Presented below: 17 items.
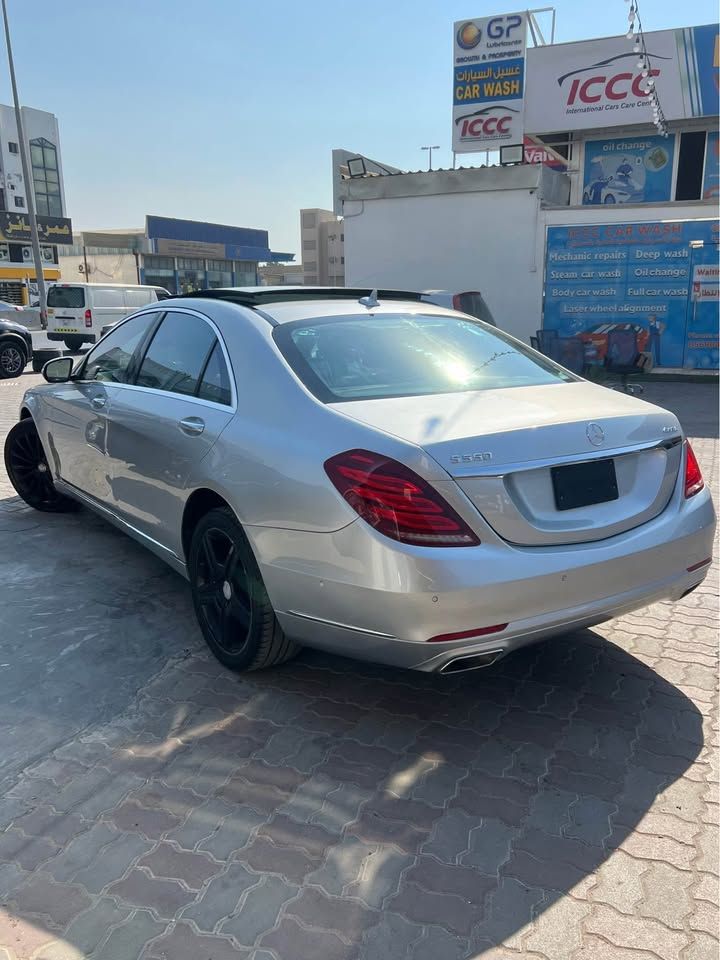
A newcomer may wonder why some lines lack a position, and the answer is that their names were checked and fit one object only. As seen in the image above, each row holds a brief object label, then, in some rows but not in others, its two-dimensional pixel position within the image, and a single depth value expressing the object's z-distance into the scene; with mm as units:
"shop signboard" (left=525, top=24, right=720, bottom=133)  16875
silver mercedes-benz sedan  2461
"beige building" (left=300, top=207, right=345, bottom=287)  78125
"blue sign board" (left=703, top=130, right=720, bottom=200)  18344
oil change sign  18766
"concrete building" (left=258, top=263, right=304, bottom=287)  82812
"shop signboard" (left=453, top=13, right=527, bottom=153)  19172
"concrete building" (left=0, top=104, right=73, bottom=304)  49062
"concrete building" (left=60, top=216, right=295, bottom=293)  63031
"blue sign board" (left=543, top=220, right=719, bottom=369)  13641
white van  21328
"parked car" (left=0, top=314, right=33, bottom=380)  14867
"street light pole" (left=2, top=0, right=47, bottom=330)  22544
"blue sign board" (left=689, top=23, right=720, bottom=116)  16559
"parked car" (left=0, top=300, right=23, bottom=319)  21423
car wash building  13898
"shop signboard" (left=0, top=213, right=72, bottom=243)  49062
